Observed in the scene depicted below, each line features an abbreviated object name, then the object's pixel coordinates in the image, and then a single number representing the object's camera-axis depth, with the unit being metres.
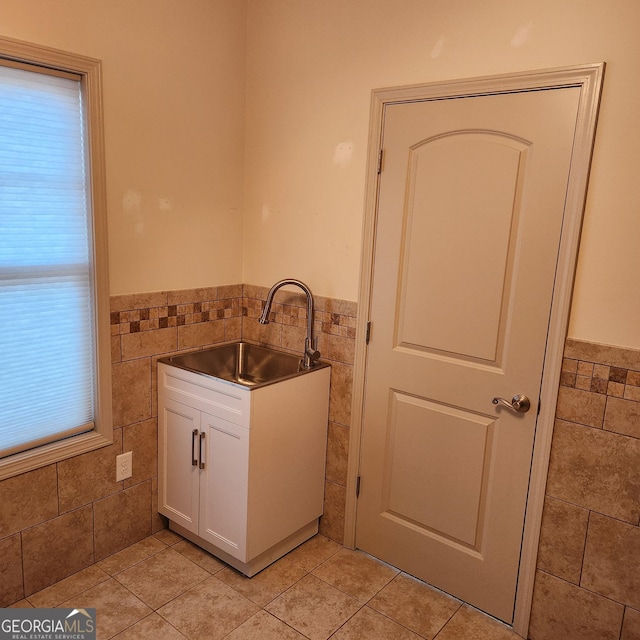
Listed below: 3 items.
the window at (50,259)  1.99
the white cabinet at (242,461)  2.29
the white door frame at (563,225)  1.80
